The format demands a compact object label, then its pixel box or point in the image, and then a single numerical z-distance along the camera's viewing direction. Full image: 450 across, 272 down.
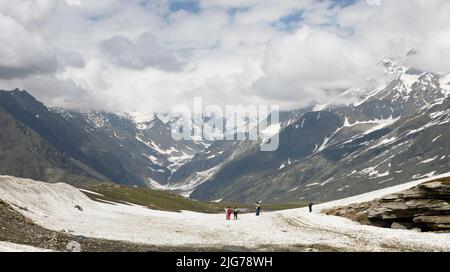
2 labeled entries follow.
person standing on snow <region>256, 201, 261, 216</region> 99.19
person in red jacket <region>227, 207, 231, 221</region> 90.57
